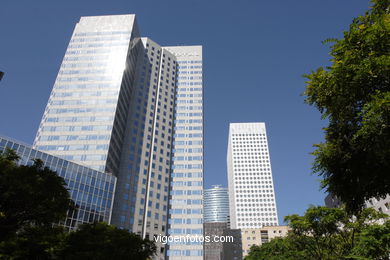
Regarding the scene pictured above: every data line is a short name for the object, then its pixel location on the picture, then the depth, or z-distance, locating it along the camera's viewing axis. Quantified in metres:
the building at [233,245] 160.12
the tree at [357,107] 11.70
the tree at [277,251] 47.14
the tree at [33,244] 14.94
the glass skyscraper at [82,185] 55.34
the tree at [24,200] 16.95
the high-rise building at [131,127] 80.75
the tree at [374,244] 25.83
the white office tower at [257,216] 194.00
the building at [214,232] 196.04
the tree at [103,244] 19.64
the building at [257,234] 135.88
